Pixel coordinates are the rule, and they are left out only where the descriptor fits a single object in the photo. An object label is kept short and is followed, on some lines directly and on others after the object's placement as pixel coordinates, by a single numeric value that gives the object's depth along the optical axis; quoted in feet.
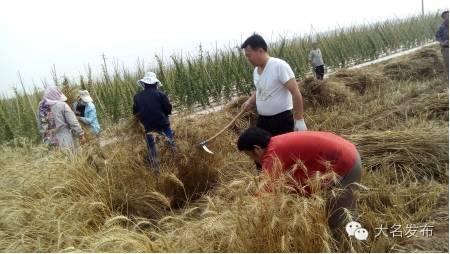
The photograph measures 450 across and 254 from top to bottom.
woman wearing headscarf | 15.21
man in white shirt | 10.91
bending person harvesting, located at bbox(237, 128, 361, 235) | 7.82
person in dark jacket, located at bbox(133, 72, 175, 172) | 15.24
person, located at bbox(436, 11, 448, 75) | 24.42
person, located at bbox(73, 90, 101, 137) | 16.96
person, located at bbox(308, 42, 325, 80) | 32.99
